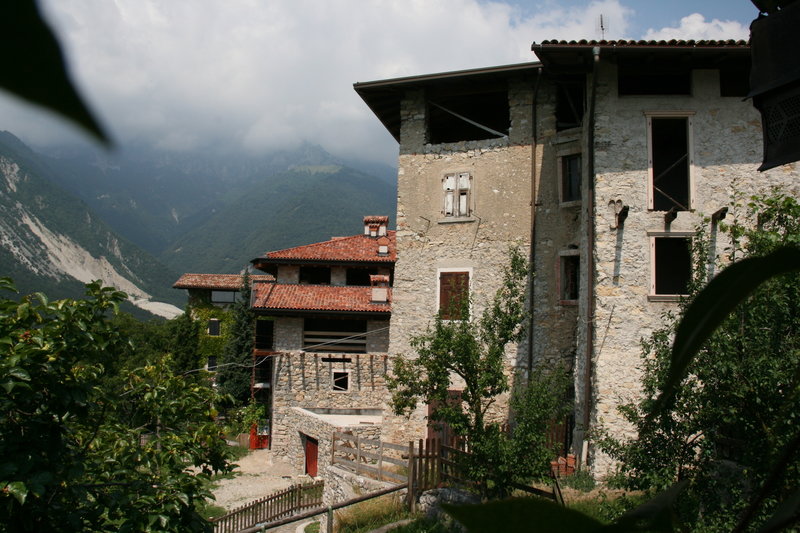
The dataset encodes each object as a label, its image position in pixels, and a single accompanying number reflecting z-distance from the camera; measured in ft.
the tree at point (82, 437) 14.52
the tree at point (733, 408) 21.57
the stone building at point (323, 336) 75.97
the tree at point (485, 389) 35.99
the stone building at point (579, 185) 40.27
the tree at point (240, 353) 98.70
